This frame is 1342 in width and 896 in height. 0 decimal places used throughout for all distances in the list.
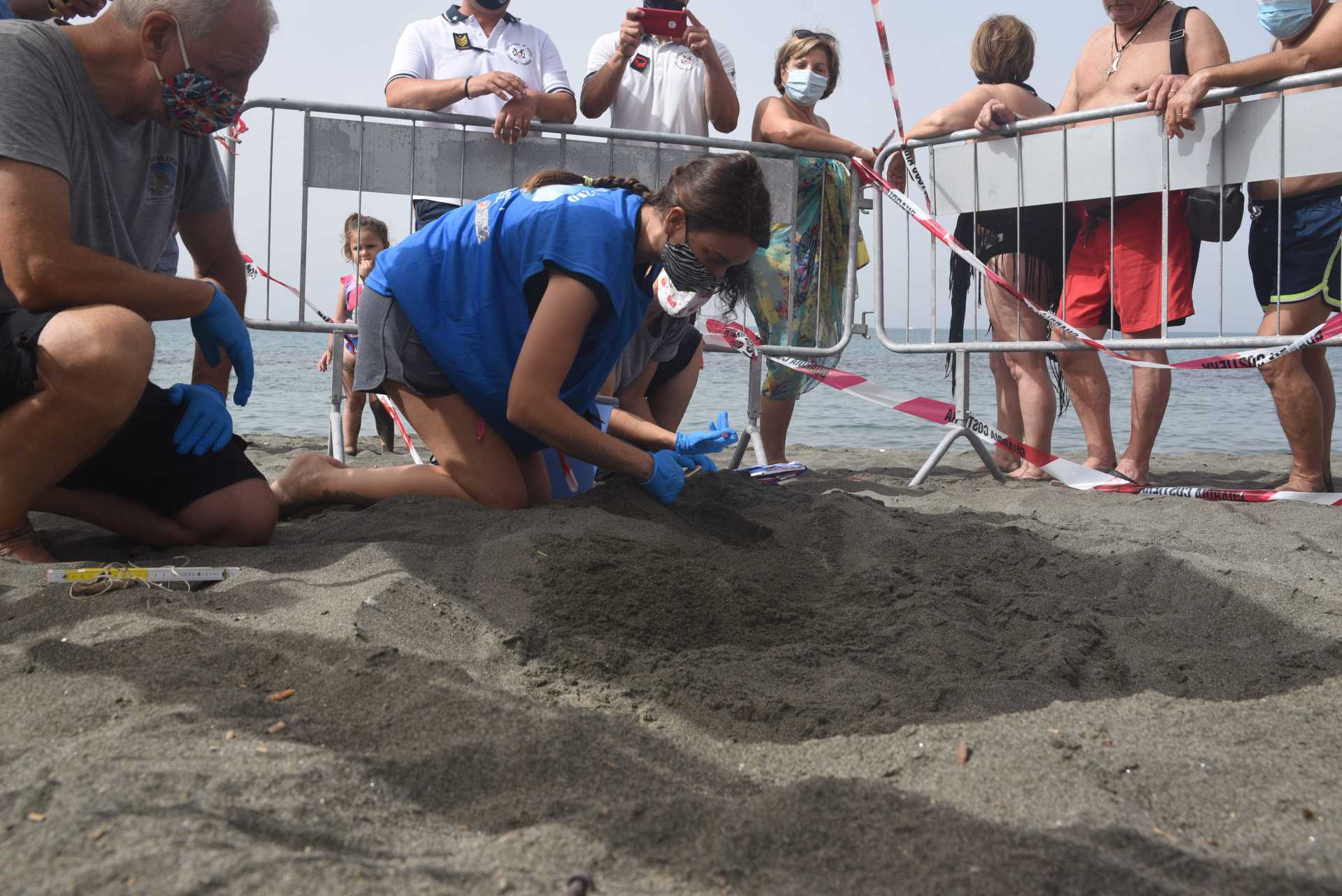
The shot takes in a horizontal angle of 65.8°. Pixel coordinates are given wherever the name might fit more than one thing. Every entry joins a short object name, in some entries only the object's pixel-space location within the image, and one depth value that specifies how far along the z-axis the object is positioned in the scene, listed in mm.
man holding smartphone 4676
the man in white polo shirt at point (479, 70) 4414
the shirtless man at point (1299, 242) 3793
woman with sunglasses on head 4836
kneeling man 2275
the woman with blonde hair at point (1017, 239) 4547
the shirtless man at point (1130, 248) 4141
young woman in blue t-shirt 2764
